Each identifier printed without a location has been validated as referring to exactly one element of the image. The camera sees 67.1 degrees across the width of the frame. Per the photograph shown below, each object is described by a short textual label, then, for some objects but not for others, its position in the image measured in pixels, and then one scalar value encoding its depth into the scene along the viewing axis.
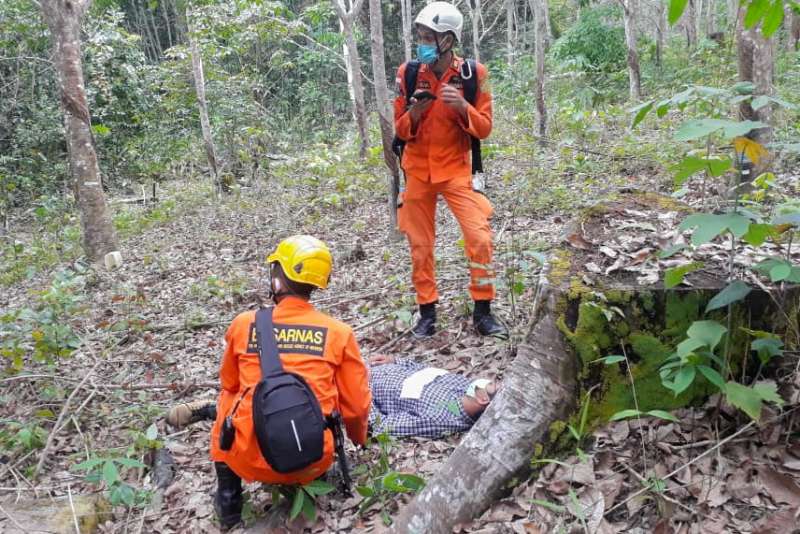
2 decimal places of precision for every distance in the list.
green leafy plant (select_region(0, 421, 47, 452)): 3.68
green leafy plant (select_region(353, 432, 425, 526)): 2.87
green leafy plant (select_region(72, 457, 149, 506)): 2.82
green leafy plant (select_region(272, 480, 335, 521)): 2.91
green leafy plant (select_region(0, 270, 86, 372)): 4.48
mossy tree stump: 2.51
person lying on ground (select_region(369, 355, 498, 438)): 3.35
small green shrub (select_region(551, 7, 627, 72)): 16.75
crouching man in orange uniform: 2.91
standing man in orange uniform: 4.20
